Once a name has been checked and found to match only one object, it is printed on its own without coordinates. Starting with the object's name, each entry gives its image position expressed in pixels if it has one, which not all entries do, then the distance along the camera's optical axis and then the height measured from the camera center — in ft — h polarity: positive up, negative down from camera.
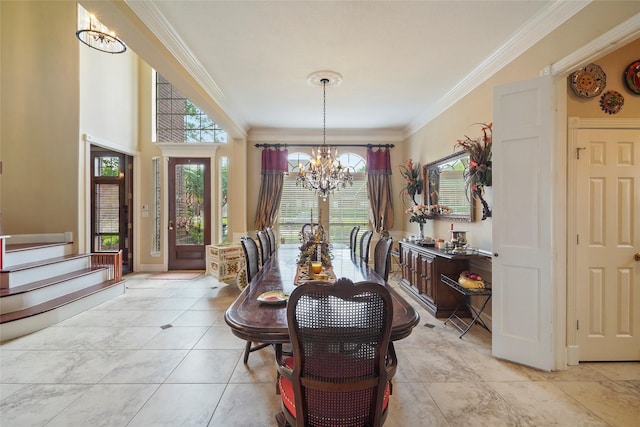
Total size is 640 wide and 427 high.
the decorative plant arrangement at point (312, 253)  8.77 -1.32
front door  19.48 +0.07
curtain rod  19.16 +4.79
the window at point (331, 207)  19.75 +0.39
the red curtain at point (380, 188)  19.12 +1.72
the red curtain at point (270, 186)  18.94 +1.84
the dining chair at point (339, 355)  3.65 -2.00
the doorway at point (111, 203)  18.24 +0.60
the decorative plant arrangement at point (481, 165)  9.84 +1.76
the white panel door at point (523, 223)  7.33 -0.28
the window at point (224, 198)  19.51 +1.01
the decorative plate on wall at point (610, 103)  7.73 +3.12
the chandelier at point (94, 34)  11.34 +7.82
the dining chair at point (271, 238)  13.32 -1.30
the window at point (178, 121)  19.71 +6.64
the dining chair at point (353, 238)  13.03 -1.27
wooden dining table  4.36 -1.84
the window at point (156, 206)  19.39 +0.42
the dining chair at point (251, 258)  8.50 -1.52
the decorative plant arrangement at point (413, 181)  16.43 +1.92
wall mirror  11.79 +1.30
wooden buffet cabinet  11.14 -2.81
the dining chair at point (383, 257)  8.51 -1.44
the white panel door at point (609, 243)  7.77 -0.86
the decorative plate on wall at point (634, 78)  7.72 +3.83
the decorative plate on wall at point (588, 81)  7.64 +3.70
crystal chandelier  12.92 +1.90
